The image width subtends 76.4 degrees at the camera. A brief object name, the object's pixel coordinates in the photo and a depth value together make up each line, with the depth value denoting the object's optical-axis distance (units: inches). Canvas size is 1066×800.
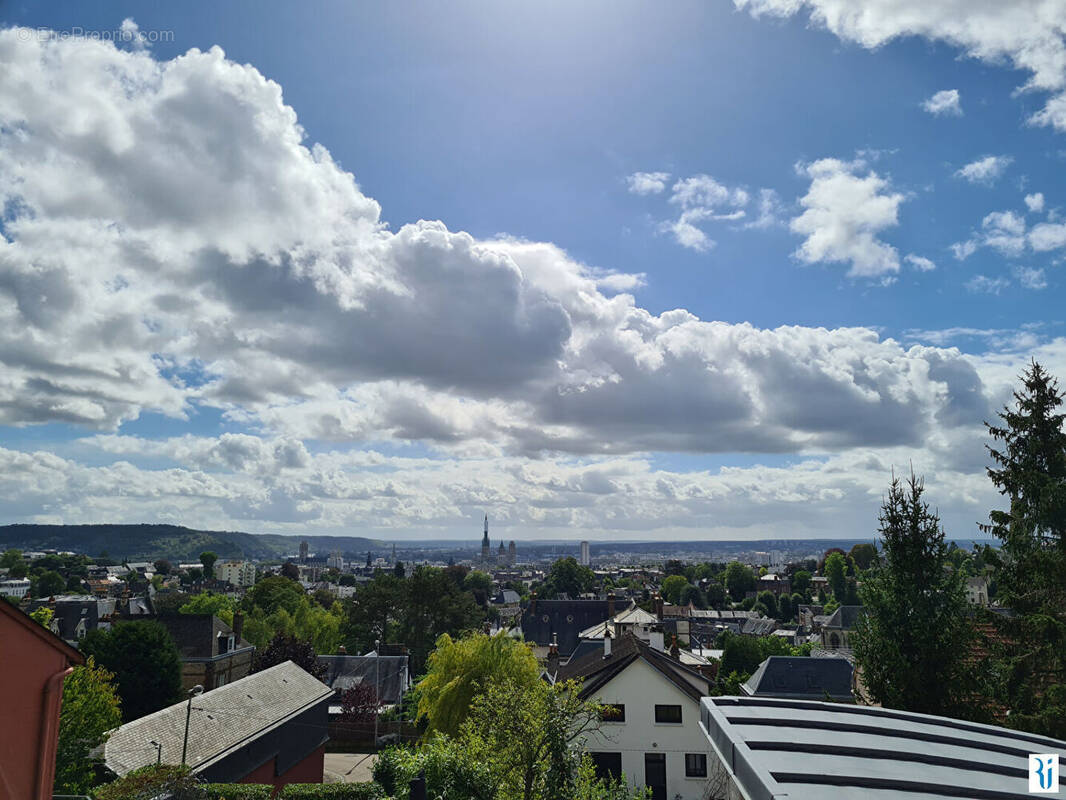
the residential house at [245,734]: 991.0
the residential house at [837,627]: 3217.0
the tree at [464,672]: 1175.6
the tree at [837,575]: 5915.4
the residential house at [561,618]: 3221.0
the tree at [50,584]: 6325.8
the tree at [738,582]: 7052.2
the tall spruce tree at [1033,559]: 802.9
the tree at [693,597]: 6496.1
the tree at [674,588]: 6786.4
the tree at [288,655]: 2144.4
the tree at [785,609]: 5713.6
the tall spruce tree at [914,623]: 773.3
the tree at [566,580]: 6427.2
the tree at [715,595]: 6798.2
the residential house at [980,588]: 4398.6
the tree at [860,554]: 7168.3
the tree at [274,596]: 3481.8
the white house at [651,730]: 1270.9
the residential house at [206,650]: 1967.3
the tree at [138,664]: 1660.9
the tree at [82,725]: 887.1
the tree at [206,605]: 3909.9
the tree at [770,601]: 5762.8
